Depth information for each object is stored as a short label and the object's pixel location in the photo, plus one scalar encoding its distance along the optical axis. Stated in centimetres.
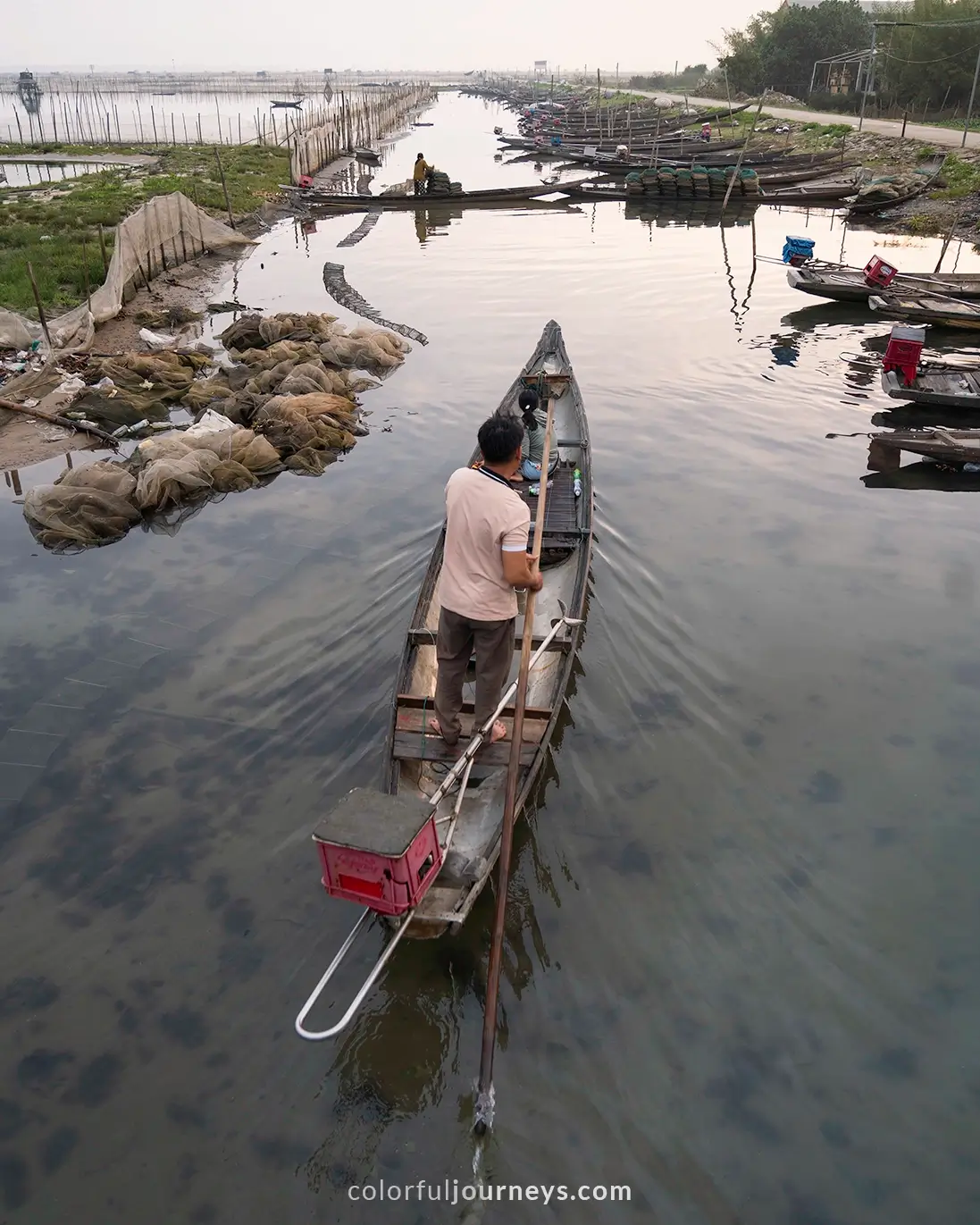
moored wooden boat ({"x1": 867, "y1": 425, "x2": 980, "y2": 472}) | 1075
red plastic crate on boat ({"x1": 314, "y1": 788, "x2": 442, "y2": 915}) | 383
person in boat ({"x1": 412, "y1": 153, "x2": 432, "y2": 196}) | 3228
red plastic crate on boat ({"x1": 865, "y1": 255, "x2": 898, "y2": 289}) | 1623
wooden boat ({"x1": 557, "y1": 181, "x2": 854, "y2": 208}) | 2894
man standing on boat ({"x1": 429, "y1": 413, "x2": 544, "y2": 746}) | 462
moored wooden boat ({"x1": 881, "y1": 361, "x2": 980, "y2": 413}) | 1225
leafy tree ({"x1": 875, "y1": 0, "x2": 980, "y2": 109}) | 3969
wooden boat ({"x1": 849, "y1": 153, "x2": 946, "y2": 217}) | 2678
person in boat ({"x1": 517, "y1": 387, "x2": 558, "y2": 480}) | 893
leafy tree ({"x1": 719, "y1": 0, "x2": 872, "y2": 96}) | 5466
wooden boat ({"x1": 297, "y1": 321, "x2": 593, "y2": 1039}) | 438
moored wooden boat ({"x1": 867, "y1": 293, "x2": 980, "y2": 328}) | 1513
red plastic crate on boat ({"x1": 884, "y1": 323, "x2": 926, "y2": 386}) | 1250
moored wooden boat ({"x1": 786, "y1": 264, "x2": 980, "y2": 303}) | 1673
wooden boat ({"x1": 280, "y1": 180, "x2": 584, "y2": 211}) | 3303
